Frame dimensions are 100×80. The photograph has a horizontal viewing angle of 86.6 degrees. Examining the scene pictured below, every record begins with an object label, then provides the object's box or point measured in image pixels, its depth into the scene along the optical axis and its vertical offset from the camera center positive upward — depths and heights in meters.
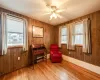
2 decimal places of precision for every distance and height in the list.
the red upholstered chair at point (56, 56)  2.89 -0.89
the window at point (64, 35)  3.36 +0.30
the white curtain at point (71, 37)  2.76 +0.14
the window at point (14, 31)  2.10 +0.39
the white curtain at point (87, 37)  2.17 +0.10
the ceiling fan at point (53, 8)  1.69 +1.11
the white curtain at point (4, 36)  1.85 +0.14
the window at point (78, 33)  2.54 +0.31
